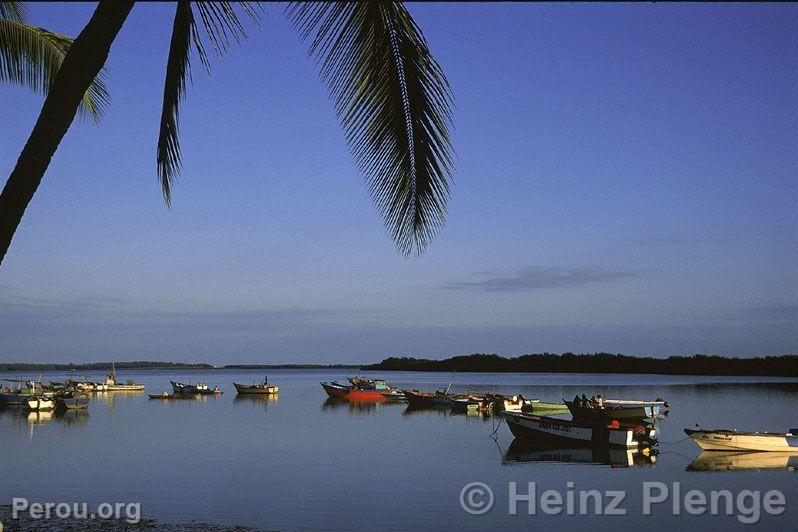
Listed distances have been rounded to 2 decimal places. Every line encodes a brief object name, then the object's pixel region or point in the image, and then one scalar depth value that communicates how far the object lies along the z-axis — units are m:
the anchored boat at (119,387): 102.41
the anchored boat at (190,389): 89.44
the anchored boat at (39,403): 58.75
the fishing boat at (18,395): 64.25
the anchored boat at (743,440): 33.31
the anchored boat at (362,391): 81.38
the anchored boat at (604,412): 37.59
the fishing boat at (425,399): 67.81
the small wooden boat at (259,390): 90.25
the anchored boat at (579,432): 34.00
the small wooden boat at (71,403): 61.75
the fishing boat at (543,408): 56.81
